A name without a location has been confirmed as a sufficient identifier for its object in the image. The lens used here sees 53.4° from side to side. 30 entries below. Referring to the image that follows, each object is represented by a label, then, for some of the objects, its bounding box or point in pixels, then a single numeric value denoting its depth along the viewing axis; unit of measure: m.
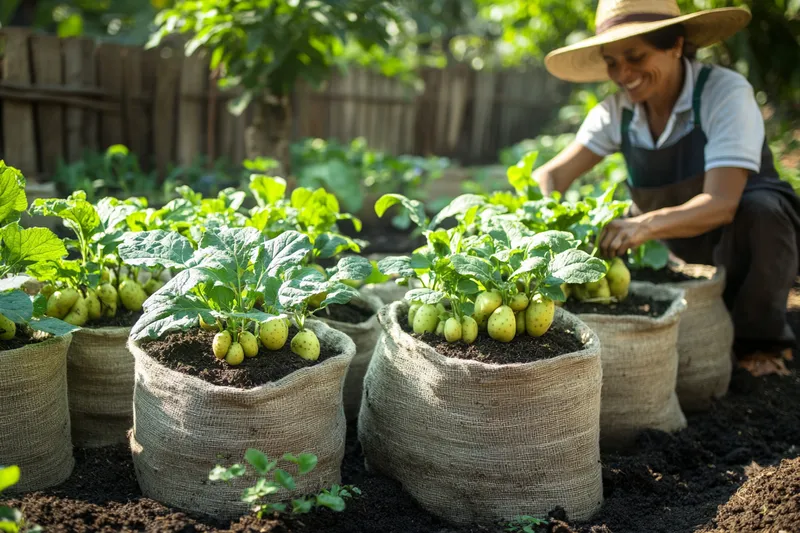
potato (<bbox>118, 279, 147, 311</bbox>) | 2.53
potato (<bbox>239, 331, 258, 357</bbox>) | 2.08
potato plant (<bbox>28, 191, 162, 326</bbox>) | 2.38
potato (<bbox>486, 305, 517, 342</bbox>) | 2.20
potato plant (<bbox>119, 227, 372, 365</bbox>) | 2.01
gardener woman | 3.13
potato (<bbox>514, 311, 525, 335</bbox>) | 2.28
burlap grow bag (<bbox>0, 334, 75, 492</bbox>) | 2.07
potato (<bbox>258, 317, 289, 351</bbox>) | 2.12
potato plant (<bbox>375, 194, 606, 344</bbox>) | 2.19
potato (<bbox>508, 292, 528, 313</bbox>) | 2.26
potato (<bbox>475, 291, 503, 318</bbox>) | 2.24
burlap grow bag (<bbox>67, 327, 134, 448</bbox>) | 2.38
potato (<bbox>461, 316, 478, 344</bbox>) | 2.21
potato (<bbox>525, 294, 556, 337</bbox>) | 2.24
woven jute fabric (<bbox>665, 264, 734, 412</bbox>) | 3.12
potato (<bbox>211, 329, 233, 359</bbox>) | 2.05
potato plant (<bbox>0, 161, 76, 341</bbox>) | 2.09
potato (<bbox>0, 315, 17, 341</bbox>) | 2.14
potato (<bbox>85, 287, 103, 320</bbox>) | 2.45
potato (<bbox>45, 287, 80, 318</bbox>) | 2.40
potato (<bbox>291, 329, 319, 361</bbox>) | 2.15
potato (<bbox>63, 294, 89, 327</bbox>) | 2.39
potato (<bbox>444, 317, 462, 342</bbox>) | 2.21
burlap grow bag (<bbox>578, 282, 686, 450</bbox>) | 2.68
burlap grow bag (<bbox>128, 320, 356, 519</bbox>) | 1.95
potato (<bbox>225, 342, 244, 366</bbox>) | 2.04
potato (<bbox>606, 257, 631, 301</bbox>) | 2.89
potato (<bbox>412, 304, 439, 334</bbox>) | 2.29
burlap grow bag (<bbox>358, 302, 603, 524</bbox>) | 2.09
